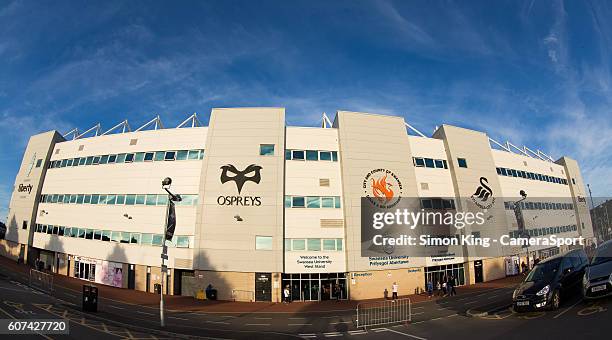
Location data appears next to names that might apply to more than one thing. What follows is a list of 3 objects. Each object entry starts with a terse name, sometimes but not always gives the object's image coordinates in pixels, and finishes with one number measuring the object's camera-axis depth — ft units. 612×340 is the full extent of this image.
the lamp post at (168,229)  67.62
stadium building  105.50
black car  45.62
